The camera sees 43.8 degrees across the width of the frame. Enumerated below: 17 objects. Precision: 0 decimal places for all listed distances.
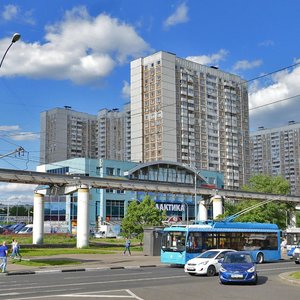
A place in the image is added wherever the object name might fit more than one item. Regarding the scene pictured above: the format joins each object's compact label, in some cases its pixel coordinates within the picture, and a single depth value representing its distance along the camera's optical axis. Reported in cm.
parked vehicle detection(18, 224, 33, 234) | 7324
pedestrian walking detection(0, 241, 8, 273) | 2141
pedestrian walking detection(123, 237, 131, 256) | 3444
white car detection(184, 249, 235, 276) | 1900
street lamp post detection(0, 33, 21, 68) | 1843
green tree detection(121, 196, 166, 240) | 4246
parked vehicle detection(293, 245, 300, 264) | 2709
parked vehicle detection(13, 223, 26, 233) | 7809
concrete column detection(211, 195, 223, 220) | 5332
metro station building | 7871
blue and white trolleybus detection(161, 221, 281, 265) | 2422
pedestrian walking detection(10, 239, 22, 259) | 2749
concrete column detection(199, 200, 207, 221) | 5458
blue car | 1546
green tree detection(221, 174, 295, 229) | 5905
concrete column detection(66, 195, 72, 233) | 8040
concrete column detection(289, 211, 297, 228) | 6867
